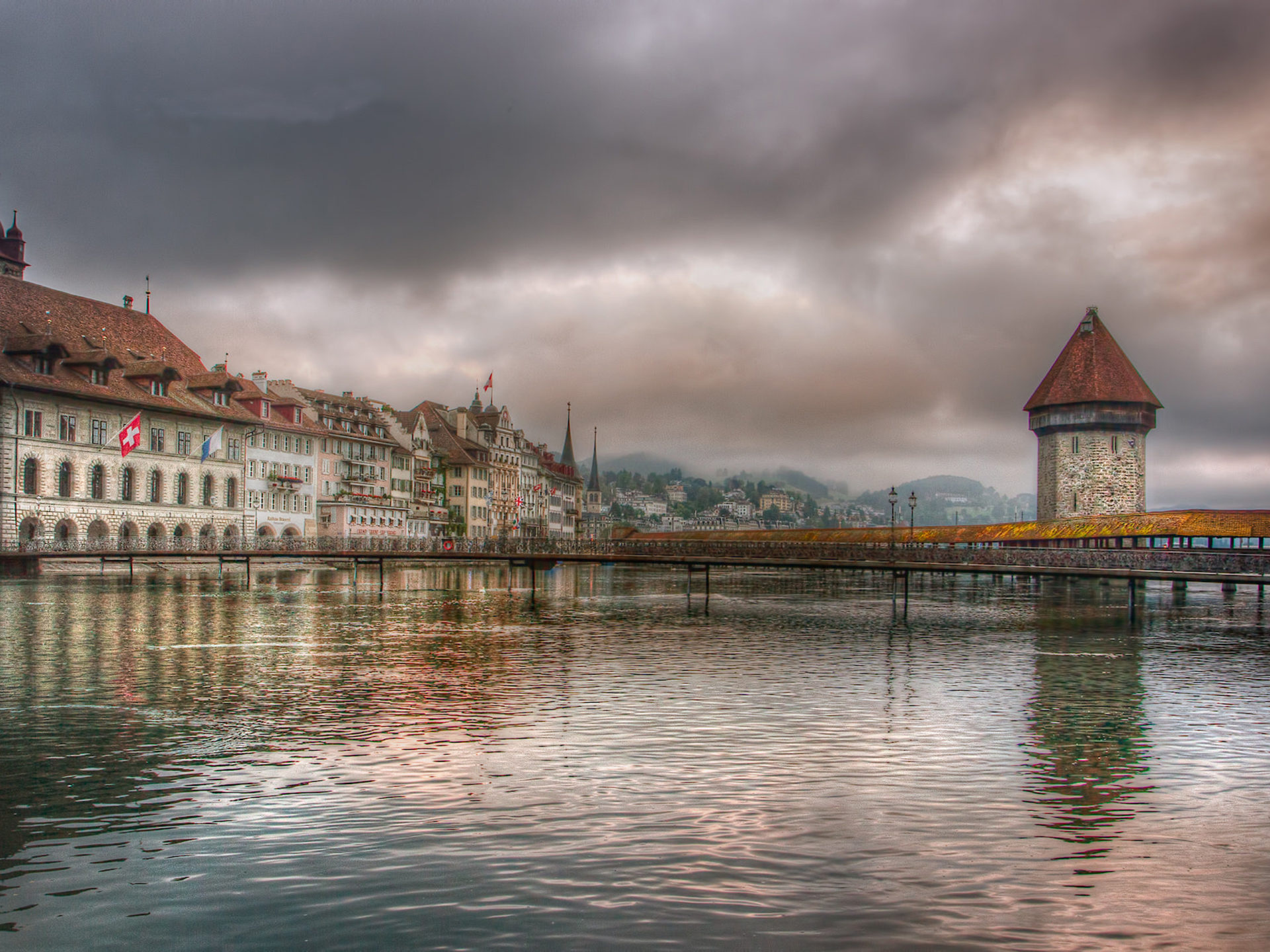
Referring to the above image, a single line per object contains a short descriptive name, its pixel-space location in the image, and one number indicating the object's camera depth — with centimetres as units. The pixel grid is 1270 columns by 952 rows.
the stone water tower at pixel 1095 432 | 11038
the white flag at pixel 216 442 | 8451
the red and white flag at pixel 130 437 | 6888
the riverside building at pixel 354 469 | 11281
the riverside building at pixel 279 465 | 10088
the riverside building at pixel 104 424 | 7644
